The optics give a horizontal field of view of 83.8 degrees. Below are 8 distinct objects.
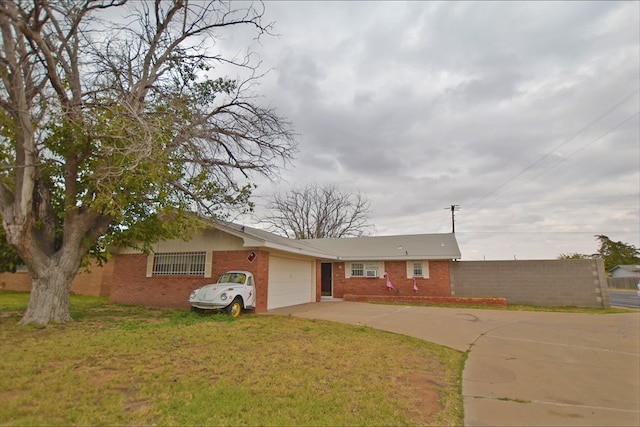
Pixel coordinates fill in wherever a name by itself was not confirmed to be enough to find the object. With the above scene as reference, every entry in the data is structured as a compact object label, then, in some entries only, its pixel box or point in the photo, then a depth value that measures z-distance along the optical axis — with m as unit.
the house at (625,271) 43.79
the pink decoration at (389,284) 20.25
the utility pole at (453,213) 31.09
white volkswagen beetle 11.20
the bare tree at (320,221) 36.88
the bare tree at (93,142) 7.12
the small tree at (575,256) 52.46
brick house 13.41
